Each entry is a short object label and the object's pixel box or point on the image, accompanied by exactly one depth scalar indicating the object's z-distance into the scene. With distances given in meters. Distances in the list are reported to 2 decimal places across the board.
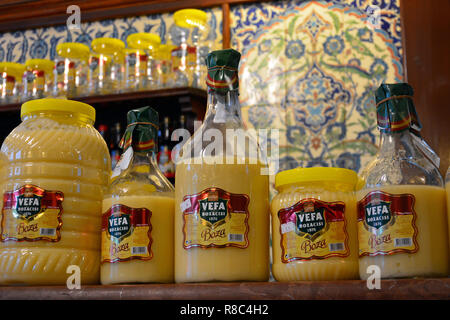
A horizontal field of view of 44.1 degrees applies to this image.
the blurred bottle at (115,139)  2.41
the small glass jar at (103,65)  2.40
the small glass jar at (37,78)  2.50
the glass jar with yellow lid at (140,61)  2.35
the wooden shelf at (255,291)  0.56
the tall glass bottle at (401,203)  0.64
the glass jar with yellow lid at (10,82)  2.54
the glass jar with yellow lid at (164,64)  2.36
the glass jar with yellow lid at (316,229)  0.69
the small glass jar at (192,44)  2.31
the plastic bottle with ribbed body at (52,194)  0.79
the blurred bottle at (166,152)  2.23
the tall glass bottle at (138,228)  0.75
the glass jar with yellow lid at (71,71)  2.45
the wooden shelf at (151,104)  2.21
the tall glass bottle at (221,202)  0.71
